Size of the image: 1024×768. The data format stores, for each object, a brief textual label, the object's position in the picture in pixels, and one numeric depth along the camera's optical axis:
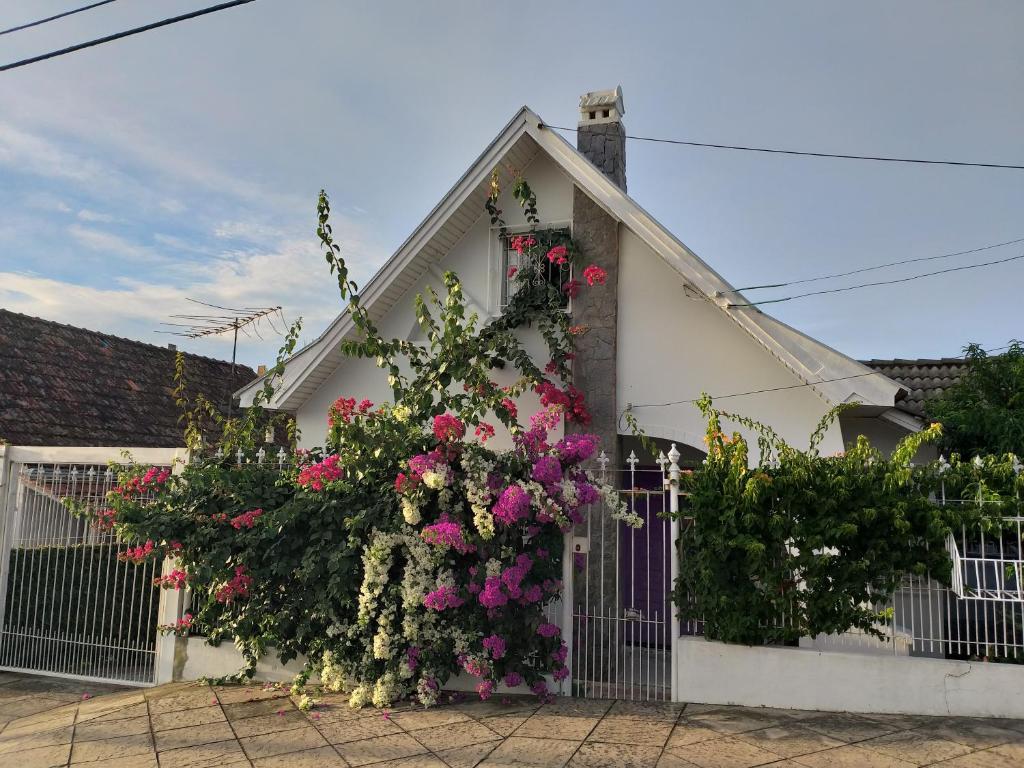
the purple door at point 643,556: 6.90
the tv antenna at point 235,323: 10.51
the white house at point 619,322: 7.70
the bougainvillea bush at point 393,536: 6.42
